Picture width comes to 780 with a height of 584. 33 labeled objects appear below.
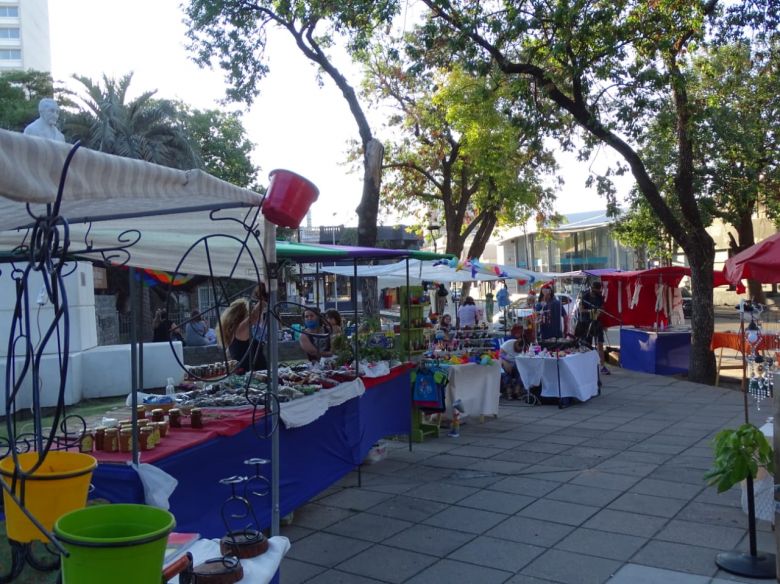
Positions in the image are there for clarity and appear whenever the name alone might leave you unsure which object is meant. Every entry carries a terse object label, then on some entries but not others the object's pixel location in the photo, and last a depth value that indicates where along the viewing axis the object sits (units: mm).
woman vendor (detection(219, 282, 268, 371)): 7011
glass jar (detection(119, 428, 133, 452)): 3947
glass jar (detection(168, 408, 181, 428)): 4613
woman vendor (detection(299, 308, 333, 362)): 8137
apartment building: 91438
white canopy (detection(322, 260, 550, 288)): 11594
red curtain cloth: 17328
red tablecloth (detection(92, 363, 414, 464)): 3844
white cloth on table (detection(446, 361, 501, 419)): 9031
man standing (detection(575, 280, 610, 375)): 14133
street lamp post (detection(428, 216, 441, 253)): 23250
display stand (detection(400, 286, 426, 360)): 8380
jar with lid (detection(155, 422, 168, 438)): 4273
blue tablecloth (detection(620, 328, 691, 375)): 14406
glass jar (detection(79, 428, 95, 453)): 3964
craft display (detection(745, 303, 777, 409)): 9656
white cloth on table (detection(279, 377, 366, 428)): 5177
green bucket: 2004
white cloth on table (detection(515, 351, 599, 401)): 10828
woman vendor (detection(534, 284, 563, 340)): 12406
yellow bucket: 2408
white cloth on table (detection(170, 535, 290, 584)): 2904
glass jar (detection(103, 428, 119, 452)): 3973
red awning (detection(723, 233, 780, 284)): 6395
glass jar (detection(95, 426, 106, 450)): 4023
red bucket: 3436
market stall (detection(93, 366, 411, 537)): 3846
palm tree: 19734
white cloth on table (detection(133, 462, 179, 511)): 3629
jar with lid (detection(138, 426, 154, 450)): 3963
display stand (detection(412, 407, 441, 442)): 8445
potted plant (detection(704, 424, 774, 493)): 4395
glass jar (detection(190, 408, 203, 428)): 4562
